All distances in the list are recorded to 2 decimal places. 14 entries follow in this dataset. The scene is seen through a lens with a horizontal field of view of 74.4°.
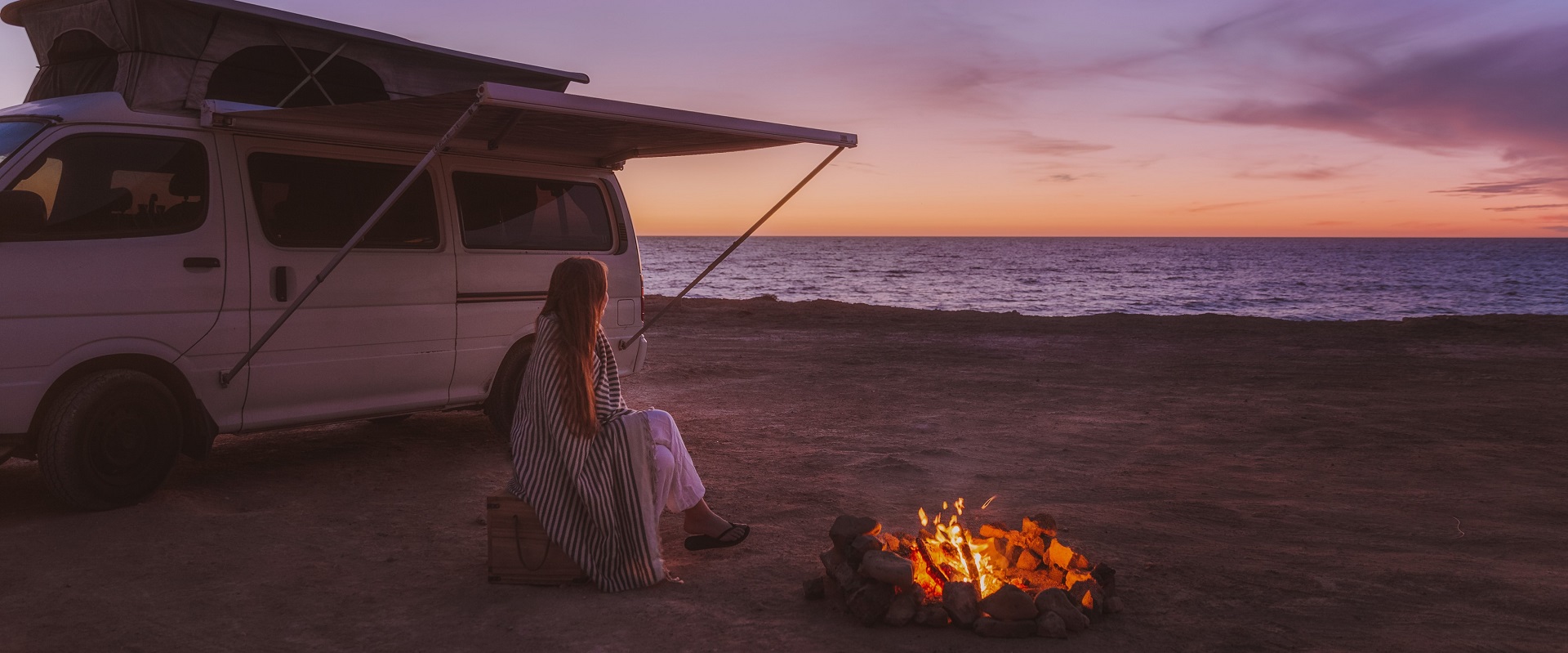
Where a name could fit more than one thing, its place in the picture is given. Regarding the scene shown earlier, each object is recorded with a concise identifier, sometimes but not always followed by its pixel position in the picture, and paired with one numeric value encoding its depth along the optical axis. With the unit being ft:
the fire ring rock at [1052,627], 12.90
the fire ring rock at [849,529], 14.16
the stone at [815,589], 14.28
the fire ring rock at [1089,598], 13.39
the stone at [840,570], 13.73
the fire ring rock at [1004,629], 12.91
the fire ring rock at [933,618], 13.28
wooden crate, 14.89
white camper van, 16.98
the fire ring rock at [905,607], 13.29
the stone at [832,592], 13.98
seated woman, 14.55
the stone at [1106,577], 14.03
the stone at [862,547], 13.80
